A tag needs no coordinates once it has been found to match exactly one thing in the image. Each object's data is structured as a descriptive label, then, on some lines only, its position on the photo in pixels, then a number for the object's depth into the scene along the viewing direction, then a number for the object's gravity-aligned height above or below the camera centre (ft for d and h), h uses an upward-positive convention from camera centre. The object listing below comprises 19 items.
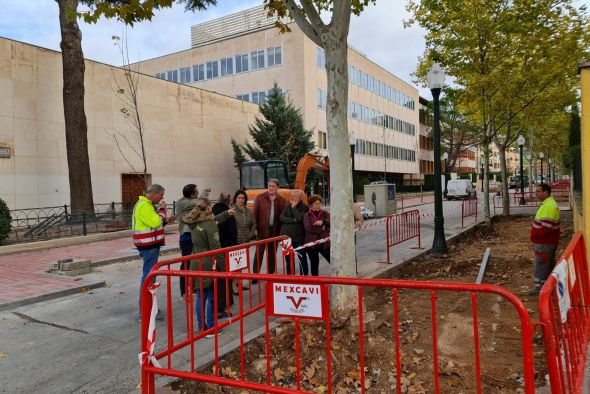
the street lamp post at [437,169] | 33.78 +1.23
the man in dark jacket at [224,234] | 18.57 -2.12
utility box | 70.49 -1.96
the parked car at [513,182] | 197.71 -0.67
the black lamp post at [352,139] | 49.66 +5.71
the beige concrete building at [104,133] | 56.80 +10.81
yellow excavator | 58.13 +2.73
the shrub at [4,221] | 41.70 -1.96
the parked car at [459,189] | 123.95 -1.79
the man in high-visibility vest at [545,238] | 21.02 -2.99
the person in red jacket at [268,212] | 24.49 -1.23
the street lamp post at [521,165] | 82.49 +3.31
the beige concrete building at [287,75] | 113.91 +34.79
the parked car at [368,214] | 70.74 -4.54
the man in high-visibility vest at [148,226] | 19.40 -1.41
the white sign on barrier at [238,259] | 17.47 -2.85
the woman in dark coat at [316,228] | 23.04 -2.14
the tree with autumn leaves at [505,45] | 46.80 +15.64
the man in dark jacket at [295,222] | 23.29 -1.76
